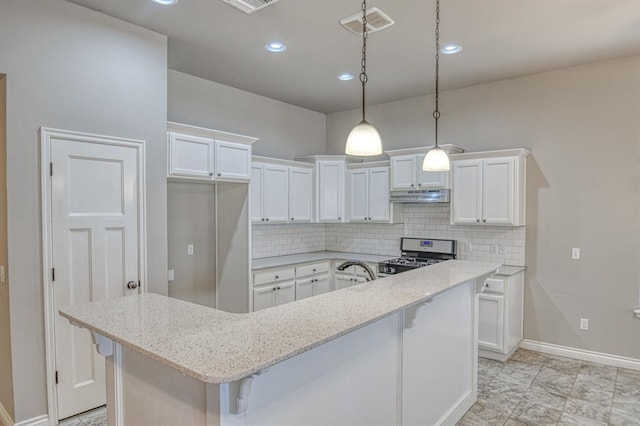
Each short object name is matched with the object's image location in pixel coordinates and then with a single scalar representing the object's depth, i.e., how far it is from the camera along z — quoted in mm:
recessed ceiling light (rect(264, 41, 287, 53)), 3629
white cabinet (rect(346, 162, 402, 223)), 5273
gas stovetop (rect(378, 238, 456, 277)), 4738
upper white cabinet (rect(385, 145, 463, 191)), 4715
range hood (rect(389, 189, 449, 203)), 4758
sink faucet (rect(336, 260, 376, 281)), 2527
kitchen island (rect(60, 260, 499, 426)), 1356
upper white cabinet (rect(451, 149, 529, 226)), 4262
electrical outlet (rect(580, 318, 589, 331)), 4148
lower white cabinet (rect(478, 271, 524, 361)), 4062
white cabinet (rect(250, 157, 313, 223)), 4809
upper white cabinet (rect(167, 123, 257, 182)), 3664
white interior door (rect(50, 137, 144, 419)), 2865
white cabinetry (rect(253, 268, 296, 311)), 4512
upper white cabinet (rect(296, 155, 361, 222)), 5504
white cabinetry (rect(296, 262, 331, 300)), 4992
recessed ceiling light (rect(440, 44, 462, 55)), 3645
